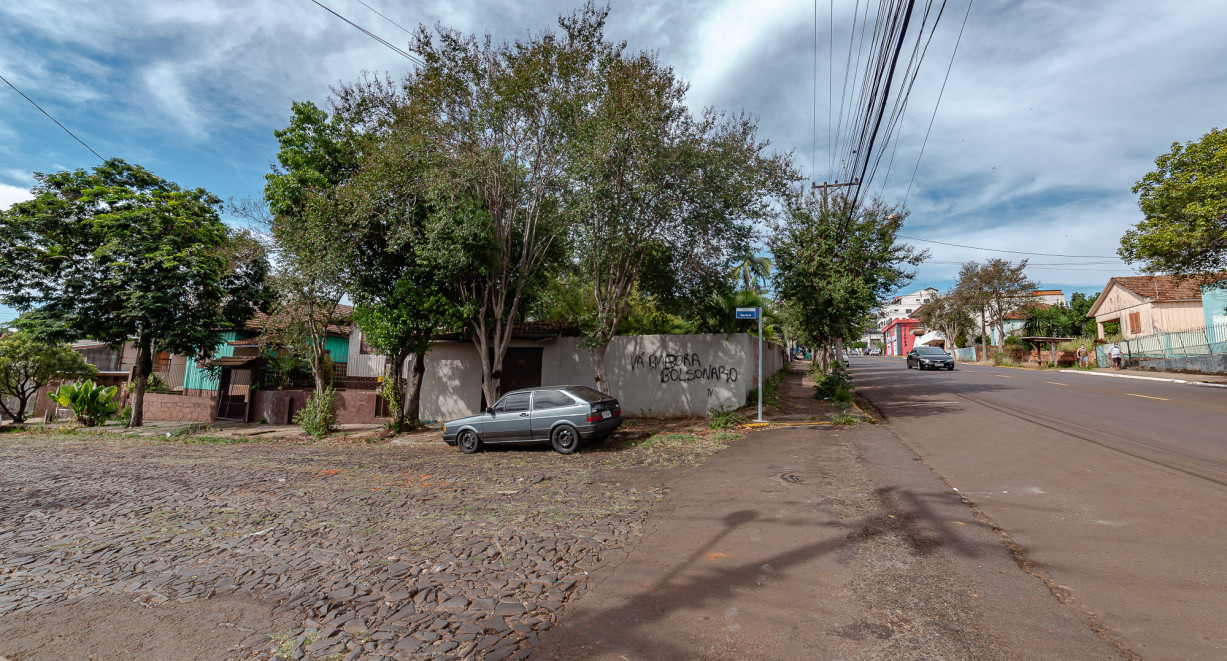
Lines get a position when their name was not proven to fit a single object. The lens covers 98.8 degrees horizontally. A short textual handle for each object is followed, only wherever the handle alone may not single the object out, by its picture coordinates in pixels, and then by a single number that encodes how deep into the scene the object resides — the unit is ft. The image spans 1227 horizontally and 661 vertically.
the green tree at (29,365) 61.26
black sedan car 105.60
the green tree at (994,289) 137.59
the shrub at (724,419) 41.47
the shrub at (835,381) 52.65
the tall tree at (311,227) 42.73
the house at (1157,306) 113.60
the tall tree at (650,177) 37.70
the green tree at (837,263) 50.39
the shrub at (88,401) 63.05
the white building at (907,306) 363.87
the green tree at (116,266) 51.88
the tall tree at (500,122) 38.50
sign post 40.78
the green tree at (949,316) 153.89
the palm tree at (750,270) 45.39
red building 277.23
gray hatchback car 35.01
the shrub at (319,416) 51.19
